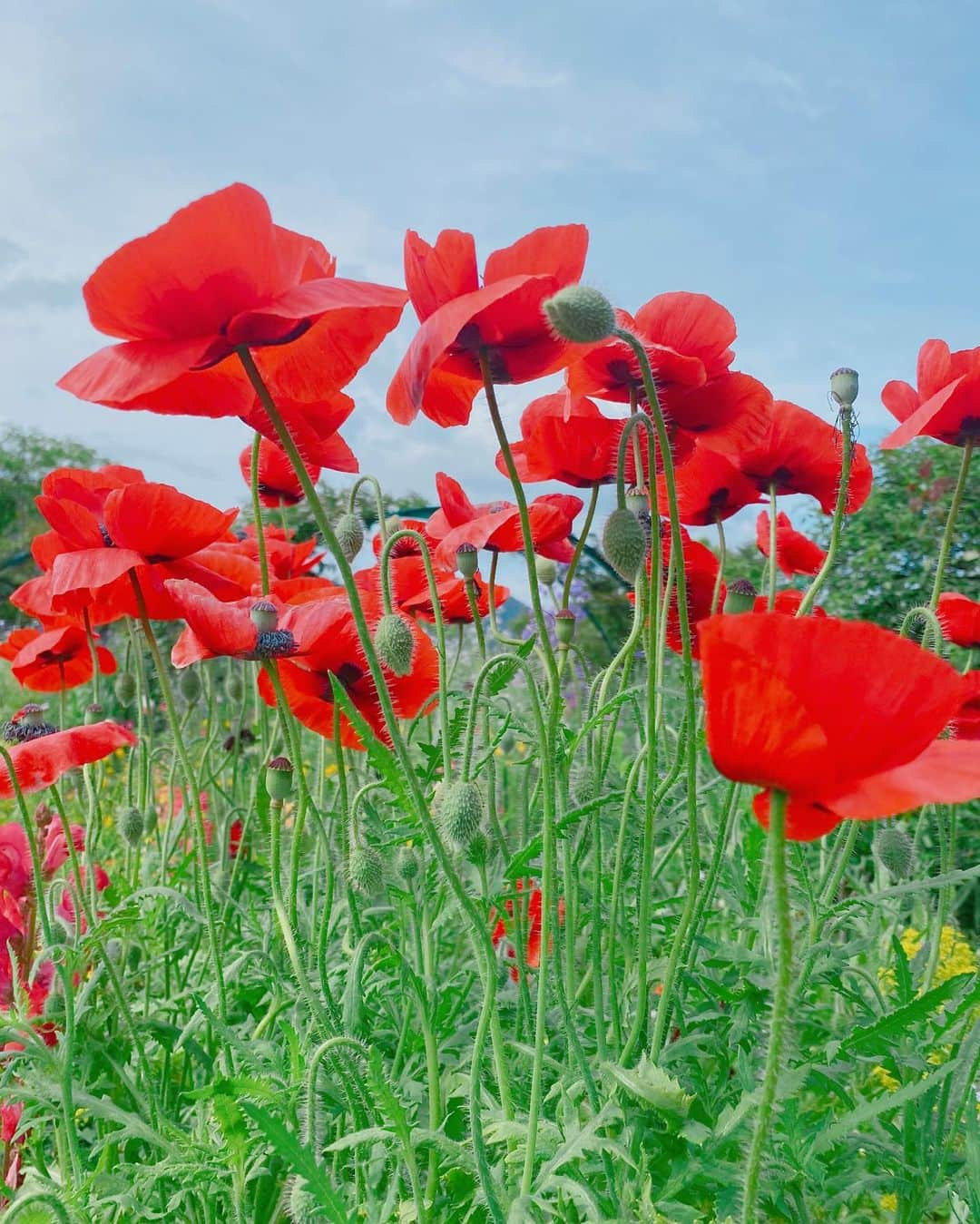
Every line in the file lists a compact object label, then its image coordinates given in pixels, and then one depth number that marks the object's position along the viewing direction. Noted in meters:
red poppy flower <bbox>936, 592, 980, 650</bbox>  0.50
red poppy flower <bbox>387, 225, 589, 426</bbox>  0.32
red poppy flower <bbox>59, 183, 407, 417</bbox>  0.30
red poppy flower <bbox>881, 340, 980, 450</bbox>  0.42
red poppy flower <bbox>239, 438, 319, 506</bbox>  0.54
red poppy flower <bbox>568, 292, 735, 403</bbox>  0.38
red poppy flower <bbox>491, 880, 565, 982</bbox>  0.50
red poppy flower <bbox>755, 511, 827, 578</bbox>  0.51
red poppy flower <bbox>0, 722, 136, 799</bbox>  0.45
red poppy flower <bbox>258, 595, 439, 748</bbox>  0.42
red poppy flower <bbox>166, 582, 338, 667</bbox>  0.40
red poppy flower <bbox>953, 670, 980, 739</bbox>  0.42
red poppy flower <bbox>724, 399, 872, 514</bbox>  0.43
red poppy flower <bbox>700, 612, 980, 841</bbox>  0.21
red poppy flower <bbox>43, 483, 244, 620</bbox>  0.44
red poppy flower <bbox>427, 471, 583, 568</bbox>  0.44
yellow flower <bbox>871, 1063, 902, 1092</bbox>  0.49
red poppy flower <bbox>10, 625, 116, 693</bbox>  0.60
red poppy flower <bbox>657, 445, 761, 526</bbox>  0.44
